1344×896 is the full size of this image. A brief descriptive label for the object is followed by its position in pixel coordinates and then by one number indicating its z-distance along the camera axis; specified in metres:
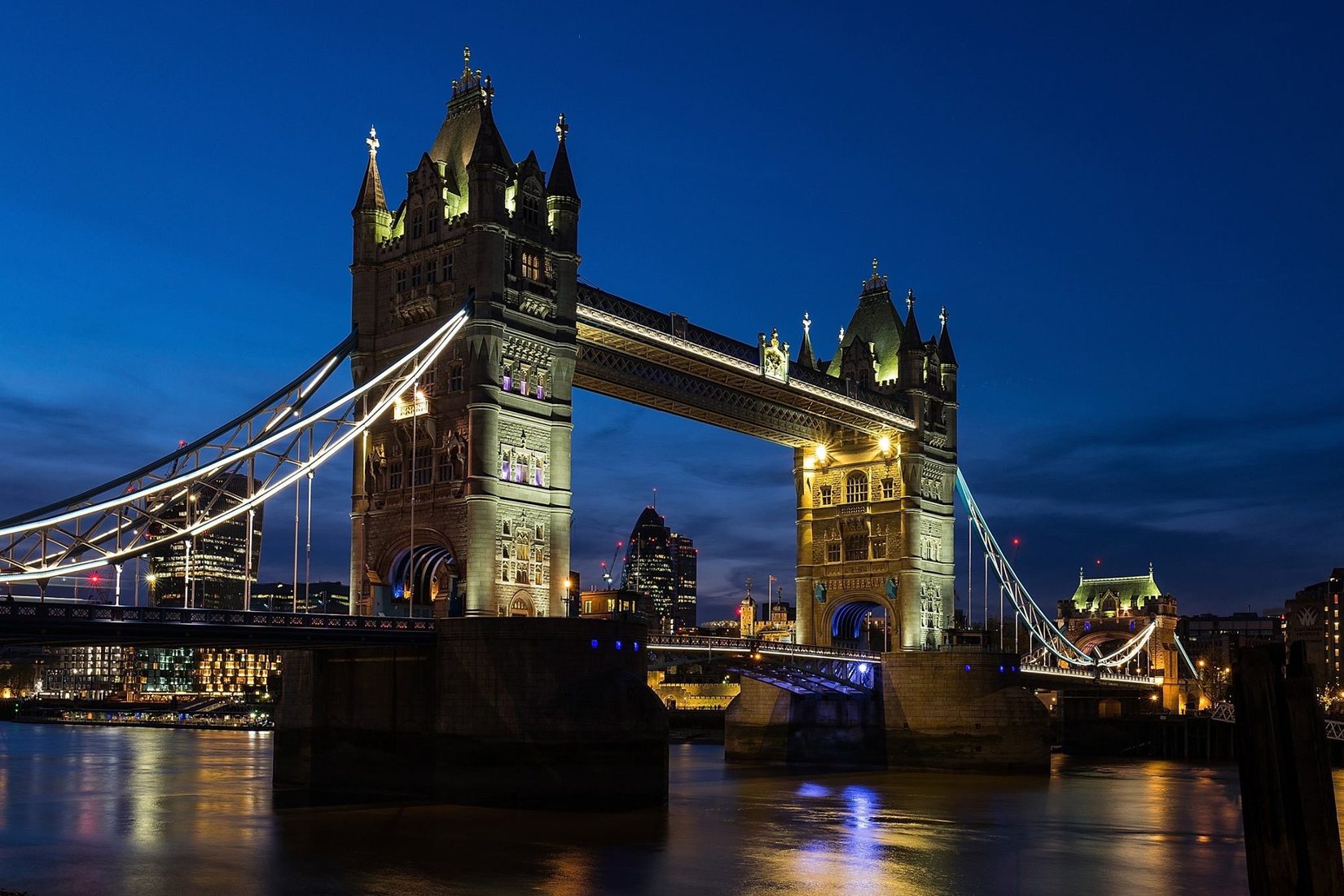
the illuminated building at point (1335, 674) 189.69
